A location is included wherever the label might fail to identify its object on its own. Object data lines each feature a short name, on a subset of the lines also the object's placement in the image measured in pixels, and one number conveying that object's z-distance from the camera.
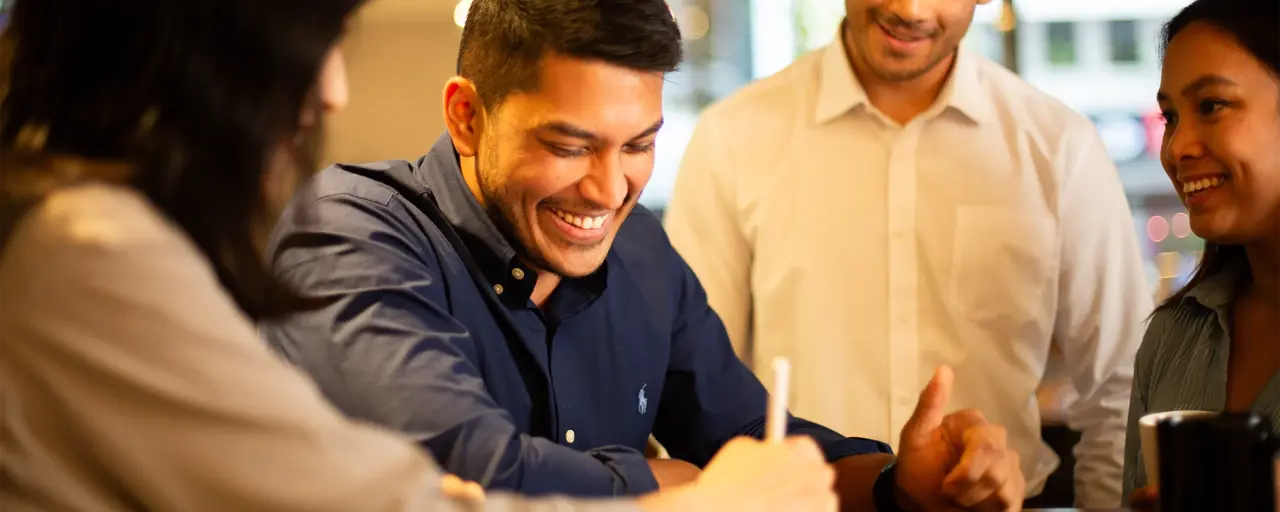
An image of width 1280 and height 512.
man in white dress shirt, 2.47
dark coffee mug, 1.12
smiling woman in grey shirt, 1.84
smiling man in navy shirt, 1.36
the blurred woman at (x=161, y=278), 0.82
